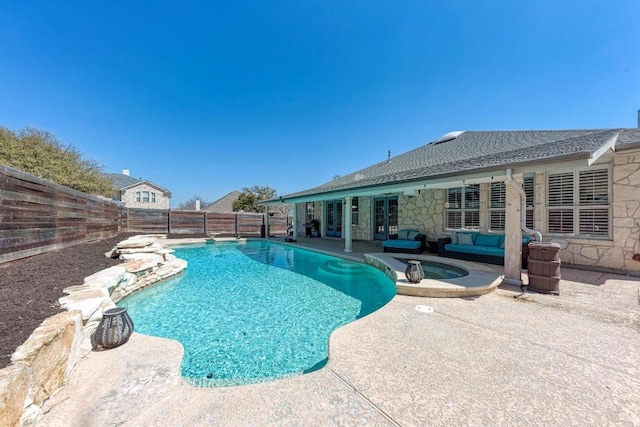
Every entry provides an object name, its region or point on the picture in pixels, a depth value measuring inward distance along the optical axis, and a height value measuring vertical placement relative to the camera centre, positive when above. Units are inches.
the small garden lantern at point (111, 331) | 109.9 -54.5
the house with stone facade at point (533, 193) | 209.0 +24.2
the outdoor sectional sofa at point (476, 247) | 285.1 -44.7
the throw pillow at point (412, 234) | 402.9 -38.0
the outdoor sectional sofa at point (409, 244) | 366.9 -49.1
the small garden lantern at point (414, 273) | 195.6 -49.1
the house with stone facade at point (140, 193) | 1172.5 +94.2
